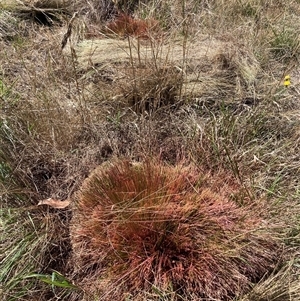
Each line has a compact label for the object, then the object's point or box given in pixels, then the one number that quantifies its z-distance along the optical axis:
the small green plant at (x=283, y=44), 2.82
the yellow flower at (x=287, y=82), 2.13
